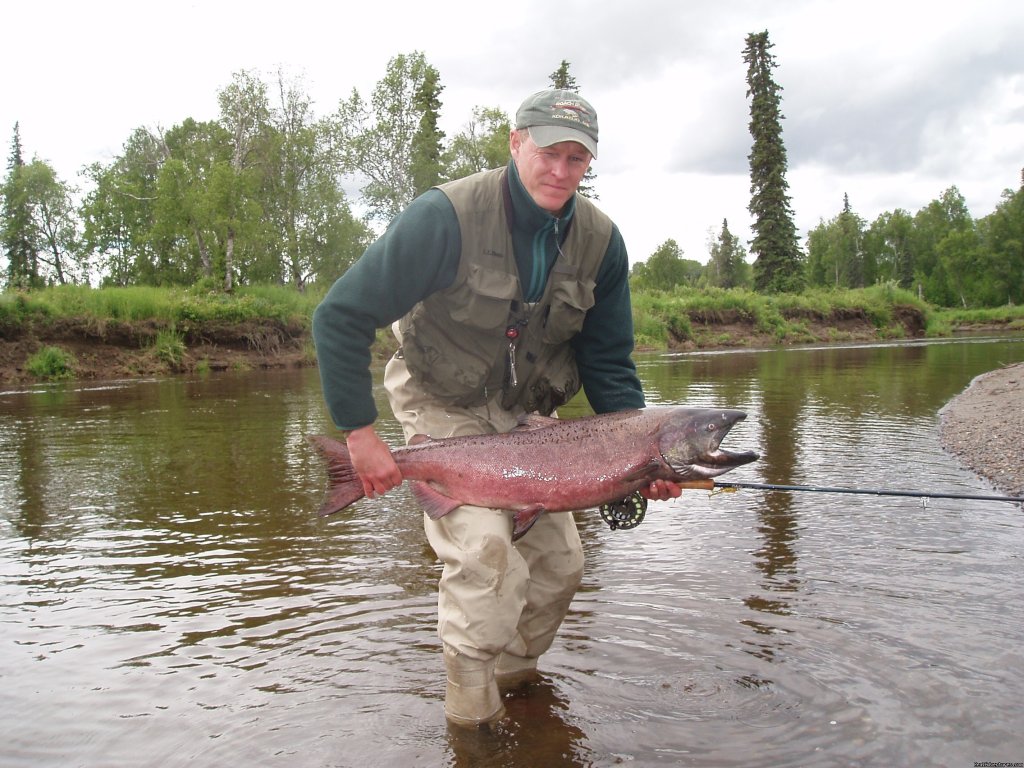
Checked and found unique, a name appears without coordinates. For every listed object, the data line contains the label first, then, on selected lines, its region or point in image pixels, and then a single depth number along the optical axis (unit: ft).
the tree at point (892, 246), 353.45
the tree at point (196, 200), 133.08
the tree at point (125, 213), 179.01
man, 11.07
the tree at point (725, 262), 326.65
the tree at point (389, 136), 152.87
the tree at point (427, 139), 152.25
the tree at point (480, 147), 158.40
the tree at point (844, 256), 360.69
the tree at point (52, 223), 195.52
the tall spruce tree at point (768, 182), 183.83
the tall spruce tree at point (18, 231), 193.26
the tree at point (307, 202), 154.71
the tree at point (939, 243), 328.49
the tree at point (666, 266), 319.06
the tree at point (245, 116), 151.12
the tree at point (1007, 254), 298.56
